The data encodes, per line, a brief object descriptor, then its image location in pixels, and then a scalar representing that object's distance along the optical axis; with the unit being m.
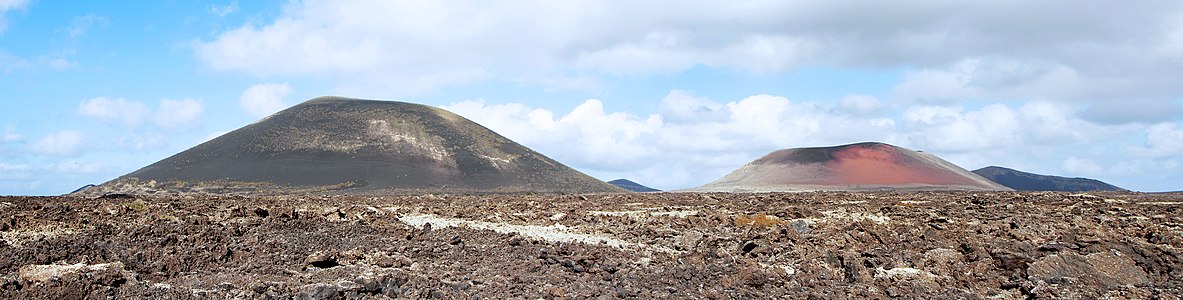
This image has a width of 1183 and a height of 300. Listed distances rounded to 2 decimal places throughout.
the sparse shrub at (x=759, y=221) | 23.23
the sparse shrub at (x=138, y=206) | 22.12
